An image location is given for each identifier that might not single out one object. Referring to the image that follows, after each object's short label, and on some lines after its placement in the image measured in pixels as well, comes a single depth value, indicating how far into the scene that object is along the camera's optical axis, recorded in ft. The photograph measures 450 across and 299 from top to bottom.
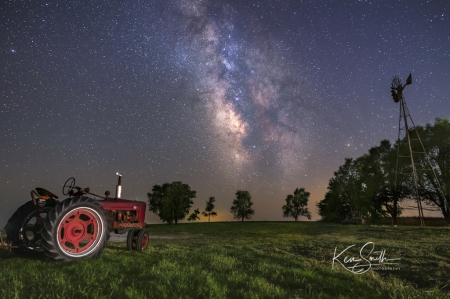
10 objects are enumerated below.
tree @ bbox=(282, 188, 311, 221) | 222.89
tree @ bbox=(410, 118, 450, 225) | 99.45
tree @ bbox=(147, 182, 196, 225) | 160.97
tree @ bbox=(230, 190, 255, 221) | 243.19
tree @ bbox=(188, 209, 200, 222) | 187.05
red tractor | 21.17
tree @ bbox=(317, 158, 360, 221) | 137.80
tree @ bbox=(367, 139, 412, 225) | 108.27
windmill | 86.07
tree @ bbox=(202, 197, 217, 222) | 224.94
